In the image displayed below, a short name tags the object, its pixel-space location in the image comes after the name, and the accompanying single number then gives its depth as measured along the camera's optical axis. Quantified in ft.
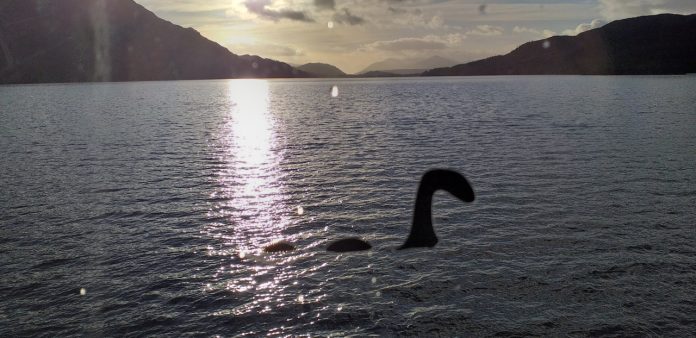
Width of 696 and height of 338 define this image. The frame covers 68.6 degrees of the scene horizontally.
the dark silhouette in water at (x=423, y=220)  71.82
